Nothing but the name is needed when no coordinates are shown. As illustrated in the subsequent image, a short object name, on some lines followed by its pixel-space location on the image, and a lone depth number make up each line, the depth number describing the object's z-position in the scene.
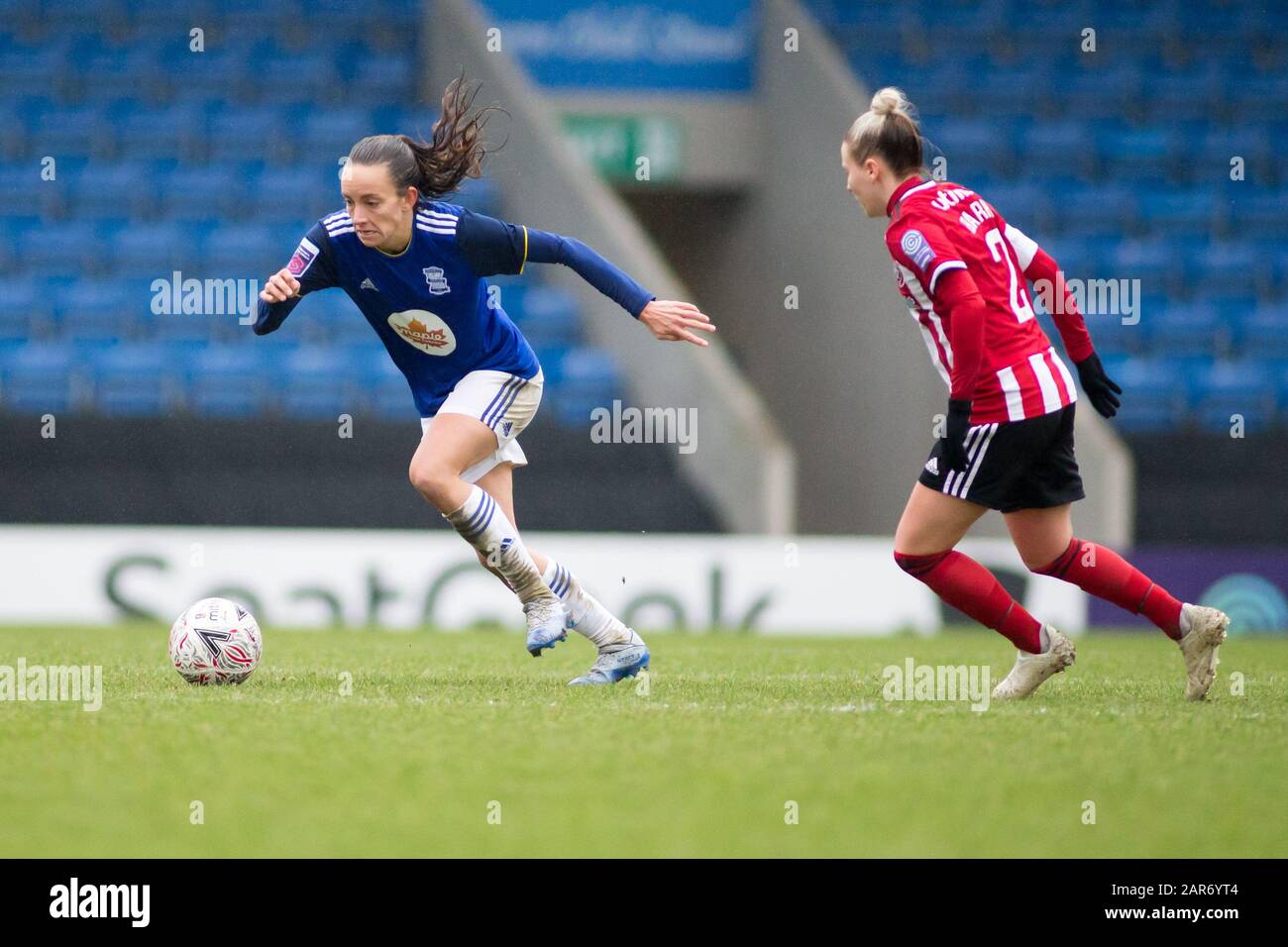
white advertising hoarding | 10.16
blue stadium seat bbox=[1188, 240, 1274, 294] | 14.38
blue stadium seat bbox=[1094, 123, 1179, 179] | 15.34
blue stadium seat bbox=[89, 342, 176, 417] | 11.98
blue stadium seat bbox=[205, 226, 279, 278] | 13.23
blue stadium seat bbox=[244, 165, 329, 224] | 14.05
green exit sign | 15.24
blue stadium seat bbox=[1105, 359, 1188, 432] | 13.02
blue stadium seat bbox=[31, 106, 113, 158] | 14.61
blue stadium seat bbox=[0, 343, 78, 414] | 11.88
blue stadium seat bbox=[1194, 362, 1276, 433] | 13.00
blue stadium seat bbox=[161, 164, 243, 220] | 14.12
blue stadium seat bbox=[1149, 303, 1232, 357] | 13.84
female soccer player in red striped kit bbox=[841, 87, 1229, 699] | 5.20
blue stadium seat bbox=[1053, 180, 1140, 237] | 14.71
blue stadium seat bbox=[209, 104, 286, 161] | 14.77
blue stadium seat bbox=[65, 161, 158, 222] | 14.05
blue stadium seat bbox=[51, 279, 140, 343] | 12.88
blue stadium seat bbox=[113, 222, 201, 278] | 13.41
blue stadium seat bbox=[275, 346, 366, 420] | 12.15
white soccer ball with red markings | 5.74
